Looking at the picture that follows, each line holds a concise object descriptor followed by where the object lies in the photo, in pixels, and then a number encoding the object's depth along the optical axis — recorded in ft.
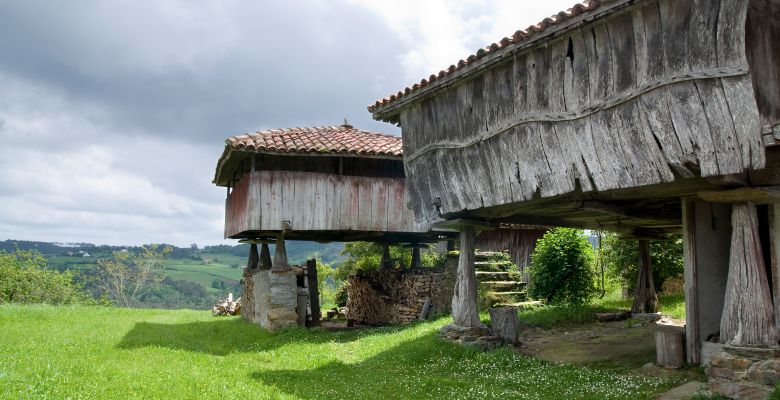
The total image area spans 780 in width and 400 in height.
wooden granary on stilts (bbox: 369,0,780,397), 18.71
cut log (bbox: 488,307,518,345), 32.73
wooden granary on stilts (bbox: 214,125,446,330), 41.83
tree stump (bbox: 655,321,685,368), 24.85
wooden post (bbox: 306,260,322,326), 50.24
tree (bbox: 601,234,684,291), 50.34
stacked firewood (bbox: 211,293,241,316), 69.46
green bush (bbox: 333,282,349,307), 72.13
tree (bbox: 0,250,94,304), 97.25
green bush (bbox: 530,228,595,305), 46.09
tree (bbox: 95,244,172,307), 128.98
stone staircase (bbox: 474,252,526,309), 45.88
